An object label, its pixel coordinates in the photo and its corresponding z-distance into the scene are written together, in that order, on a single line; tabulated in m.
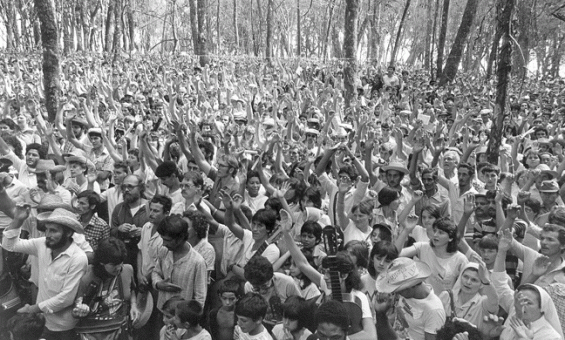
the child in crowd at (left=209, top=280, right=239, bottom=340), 3.80
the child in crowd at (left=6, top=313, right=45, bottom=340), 3.56
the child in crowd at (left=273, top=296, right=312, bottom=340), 3.46
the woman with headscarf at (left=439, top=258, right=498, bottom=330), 3.66
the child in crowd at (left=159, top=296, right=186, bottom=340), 3.60
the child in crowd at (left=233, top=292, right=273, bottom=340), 3.39
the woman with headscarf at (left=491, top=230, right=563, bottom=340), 3.20
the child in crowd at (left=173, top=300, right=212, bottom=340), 3.52
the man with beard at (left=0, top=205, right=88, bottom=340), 3.71
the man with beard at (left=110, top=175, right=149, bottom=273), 4.76
